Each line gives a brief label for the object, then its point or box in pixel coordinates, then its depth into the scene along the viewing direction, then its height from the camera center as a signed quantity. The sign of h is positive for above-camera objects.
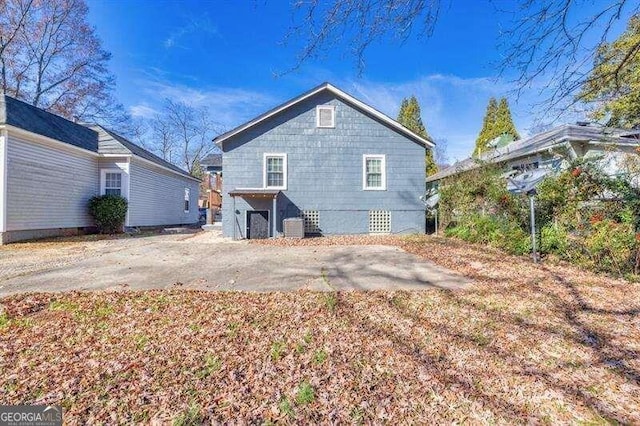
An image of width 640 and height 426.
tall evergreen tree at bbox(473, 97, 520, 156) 26.91 +8.65
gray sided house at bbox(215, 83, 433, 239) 12.21 +1.95
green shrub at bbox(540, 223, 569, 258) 6.82 -0.54
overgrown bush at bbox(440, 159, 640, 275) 5.80 -0.02
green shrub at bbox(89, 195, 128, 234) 12.87 +0.21
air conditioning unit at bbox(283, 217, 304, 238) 11.70 -0.46
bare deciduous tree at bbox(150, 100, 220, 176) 33.34 +9.50
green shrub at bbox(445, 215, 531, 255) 7.80 -0.48
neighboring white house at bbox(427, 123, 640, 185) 9.39 +2.71
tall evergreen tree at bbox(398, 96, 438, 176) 29.98 +10.16
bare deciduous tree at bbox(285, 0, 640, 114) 3.58 +2.32
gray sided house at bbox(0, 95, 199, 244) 9.65 +1.69
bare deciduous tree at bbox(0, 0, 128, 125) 17.83 +10.23
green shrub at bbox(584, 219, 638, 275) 5.65 -0.57
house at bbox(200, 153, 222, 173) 19.71 +3.48
